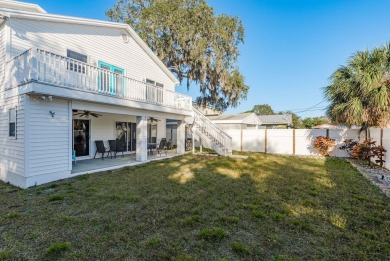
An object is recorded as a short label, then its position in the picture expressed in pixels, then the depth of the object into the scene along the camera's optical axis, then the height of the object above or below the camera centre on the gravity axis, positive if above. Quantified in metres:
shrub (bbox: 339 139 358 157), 11.34 -0.69
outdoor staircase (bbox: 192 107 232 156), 12.02 -0.13
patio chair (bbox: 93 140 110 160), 10.09 -0.66
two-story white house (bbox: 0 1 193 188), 6.16 +1.35
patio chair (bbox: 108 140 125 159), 10.64 -0.65
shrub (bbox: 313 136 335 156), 12.20 -0.67
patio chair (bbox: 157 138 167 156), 12.02 -0.68
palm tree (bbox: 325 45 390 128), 8.93 +1.88
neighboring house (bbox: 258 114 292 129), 32.86 +1.85
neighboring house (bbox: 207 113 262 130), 20.30 +1.14
